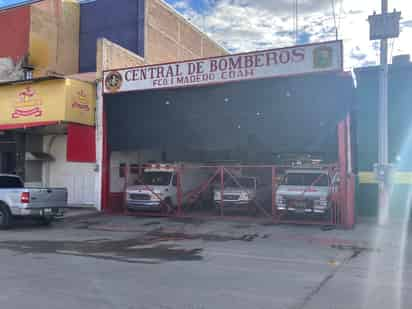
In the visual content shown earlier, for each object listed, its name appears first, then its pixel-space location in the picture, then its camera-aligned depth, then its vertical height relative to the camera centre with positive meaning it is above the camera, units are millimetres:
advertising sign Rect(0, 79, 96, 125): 17578 +3046
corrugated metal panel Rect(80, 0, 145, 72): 27516 +10041
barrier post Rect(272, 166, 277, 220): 16508 -920
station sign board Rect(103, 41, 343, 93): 15430 +4167
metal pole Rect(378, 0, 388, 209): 14806 +1584
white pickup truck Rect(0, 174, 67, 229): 13586 -1022
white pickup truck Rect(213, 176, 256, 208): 18094 -992
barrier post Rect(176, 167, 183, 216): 18177 -698
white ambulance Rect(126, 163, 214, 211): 17953 -707
